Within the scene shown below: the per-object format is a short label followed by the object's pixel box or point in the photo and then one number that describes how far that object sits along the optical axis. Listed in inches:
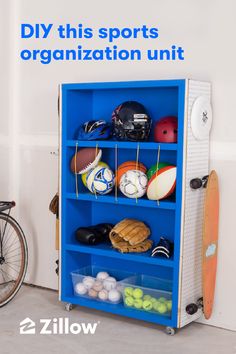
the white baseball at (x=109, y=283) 168.1
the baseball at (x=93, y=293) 169.6
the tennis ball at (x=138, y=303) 161.0
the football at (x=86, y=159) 163.5
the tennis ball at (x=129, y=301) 162.4
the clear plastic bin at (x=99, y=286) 166.9
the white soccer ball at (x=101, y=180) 161.6
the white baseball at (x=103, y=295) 167.6
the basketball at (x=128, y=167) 159.9
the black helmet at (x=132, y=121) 155.6
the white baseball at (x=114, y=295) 165.8
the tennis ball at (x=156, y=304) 159.3
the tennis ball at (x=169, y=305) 157.9
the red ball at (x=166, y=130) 151.8
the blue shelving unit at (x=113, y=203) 154.8
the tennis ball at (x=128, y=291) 162.9
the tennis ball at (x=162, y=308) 158.1
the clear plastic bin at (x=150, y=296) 158.7
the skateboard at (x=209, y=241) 149.4
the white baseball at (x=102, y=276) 171.4
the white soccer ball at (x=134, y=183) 155.3
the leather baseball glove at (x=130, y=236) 162.2
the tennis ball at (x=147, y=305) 159.9
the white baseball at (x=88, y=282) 171.0
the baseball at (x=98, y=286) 169.2
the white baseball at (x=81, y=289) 171.5
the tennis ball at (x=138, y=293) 161.3
